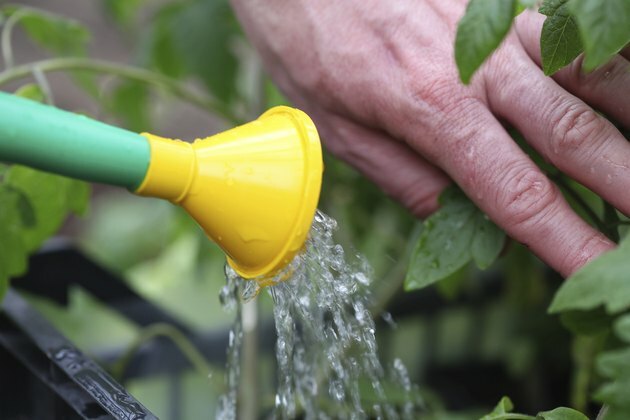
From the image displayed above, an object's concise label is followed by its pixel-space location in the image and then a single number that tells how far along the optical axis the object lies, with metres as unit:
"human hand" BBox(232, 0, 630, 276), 0.90
